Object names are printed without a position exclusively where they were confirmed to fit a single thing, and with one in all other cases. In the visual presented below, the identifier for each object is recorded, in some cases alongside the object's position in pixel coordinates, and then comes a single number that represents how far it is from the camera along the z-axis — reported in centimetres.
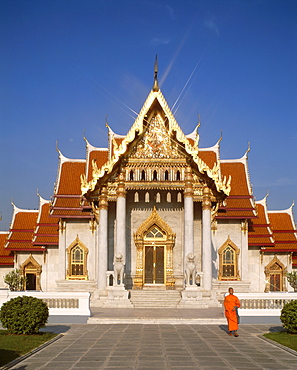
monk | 1274
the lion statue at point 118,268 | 2061
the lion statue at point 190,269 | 2033
